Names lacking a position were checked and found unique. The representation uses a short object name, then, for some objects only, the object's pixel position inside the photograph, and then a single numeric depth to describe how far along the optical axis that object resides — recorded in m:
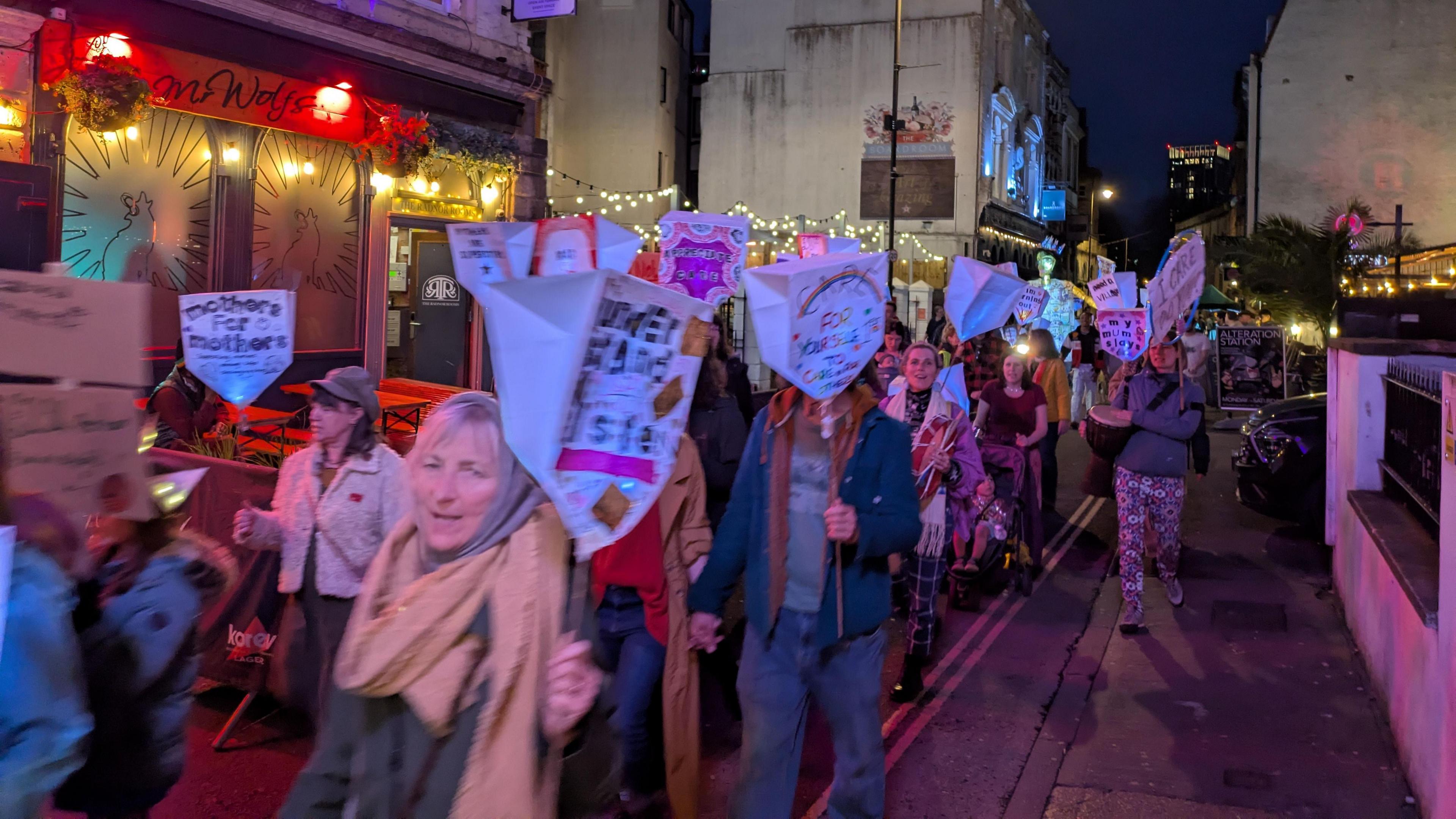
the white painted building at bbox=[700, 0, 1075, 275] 37.88
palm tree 22.61
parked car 9.45
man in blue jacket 3.76
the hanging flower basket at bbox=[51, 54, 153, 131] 10.01
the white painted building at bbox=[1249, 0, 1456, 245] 32.66
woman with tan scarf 2.30
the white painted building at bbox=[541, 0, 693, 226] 36.25
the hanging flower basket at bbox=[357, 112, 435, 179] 13.31
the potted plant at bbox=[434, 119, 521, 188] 14.63
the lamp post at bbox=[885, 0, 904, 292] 21.36
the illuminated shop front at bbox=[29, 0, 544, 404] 10.70
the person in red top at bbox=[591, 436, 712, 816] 4.11
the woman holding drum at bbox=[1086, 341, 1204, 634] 7.38
